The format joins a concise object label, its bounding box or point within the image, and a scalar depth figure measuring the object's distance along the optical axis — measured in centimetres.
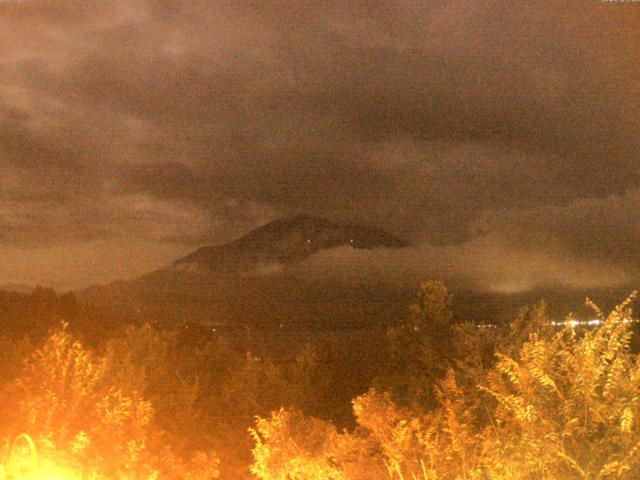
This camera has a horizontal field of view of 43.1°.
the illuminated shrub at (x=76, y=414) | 1145
